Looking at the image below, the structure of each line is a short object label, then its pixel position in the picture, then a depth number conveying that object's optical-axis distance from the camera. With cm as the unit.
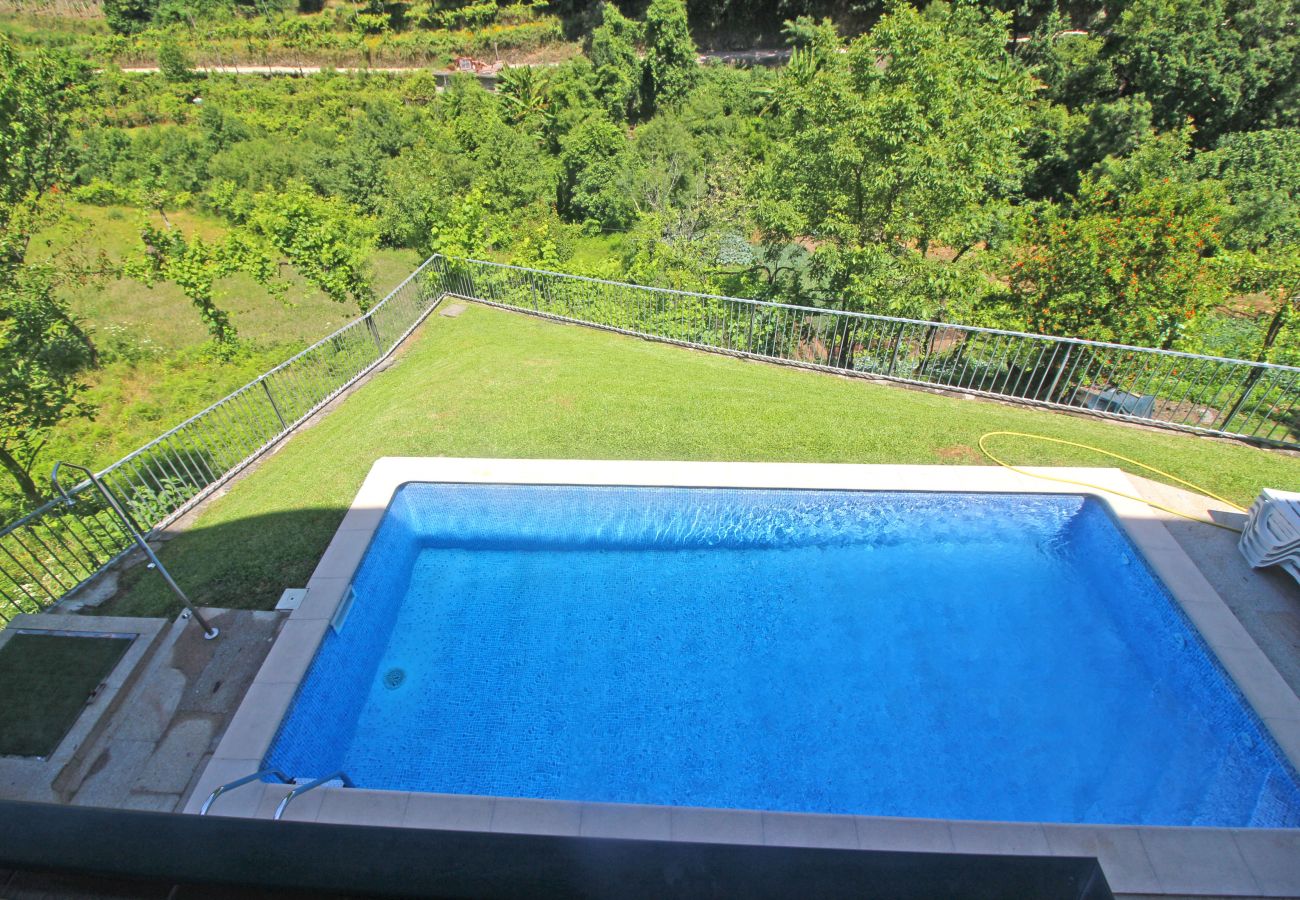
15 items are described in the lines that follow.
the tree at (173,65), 3706
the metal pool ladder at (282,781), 456
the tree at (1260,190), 1870
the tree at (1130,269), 991
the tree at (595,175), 2634
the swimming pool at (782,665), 576
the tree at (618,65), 3228
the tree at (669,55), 3145
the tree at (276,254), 1273
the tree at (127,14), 4369
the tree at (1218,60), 2170
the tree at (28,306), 916
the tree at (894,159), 1085
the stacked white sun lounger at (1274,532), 633
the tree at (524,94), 3197
